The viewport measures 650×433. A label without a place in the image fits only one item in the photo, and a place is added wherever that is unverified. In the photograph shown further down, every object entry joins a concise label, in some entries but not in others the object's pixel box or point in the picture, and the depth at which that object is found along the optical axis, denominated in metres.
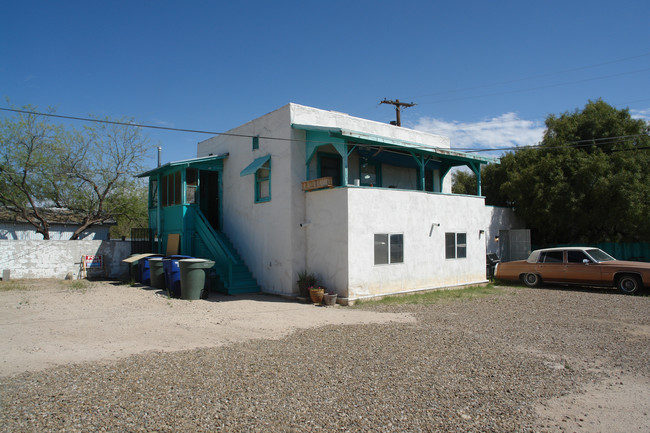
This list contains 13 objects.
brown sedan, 14.58
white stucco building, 13.01
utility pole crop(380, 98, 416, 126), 27.64
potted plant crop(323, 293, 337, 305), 12.34
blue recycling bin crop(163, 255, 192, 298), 13.42
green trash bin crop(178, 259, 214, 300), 12.88
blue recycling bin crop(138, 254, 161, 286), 16.03
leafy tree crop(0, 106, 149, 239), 21.47
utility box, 22.00
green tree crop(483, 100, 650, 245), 19.38
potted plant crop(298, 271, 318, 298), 13.18
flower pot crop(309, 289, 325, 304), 12.46
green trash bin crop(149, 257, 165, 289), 14.80
